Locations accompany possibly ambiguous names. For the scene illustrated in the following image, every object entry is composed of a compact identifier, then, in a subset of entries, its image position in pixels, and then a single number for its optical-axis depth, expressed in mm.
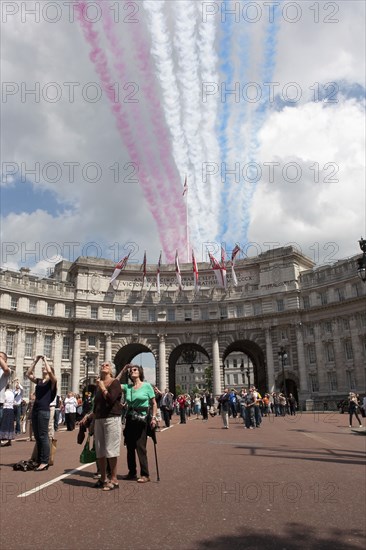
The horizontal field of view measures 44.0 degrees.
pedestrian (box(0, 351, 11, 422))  8297
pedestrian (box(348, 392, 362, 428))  23000
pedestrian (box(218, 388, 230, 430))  21453
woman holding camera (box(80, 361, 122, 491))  7301
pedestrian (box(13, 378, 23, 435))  18906
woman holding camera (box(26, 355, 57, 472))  9047
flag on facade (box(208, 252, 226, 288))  53469
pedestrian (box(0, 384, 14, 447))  12992
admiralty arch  48781
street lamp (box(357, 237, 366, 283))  17000
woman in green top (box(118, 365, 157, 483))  7820
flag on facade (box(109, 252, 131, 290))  54531
